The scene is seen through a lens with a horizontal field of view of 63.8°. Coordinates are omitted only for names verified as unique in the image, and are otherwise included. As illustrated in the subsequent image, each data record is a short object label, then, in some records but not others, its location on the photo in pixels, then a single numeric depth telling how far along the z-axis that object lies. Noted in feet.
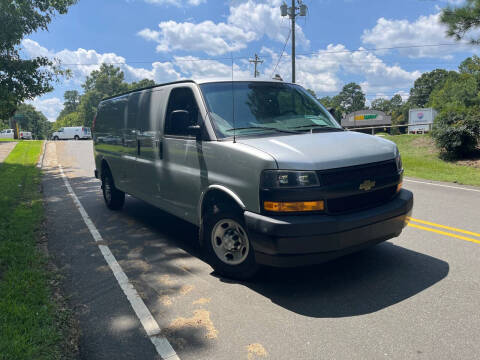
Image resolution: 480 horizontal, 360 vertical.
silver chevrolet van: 11.47
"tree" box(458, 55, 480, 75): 117.15
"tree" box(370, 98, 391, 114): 511.61
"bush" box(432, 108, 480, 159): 47.52
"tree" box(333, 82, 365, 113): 508.04
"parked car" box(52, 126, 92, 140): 181.68
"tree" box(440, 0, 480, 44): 42.32
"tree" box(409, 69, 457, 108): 382.22
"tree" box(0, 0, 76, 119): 41.93
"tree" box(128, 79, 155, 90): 349.25
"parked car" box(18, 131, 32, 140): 209.42
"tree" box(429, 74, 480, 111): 190.70
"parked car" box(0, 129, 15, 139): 200.58
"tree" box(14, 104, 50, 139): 423.06
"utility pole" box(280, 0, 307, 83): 86.53
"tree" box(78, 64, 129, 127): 326.44
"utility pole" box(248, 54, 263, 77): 137.60
